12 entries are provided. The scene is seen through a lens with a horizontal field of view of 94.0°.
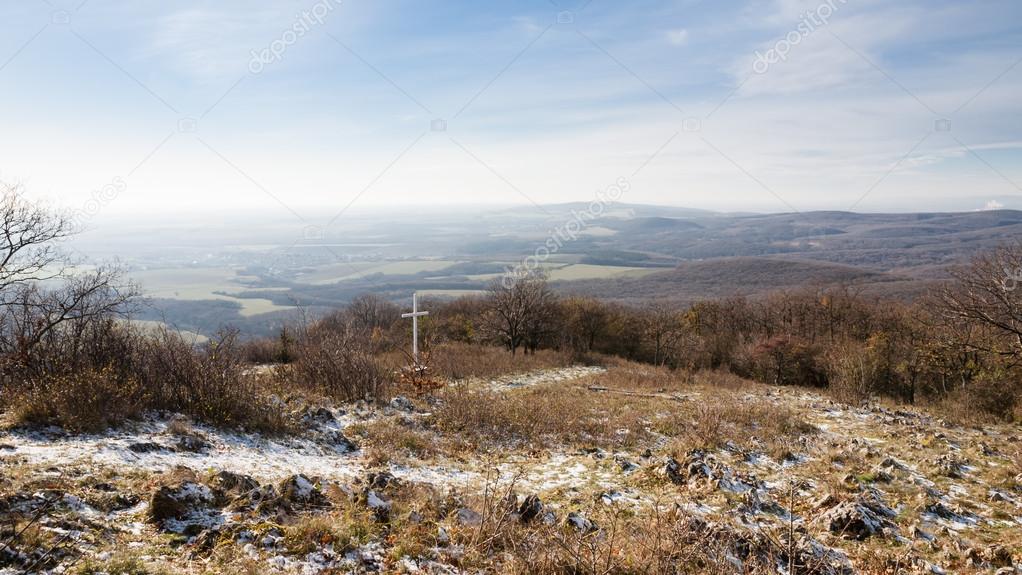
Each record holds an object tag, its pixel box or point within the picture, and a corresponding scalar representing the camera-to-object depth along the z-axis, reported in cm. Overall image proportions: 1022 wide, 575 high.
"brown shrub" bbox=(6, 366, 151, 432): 679
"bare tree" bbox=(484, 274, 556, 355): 3375
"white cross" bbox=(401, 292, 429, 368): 1440
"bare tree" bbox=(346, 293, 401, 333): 4841
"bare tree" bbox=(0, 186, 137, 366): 923
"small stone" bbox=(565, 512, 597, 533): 517
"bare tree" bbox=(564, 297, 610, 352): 4278
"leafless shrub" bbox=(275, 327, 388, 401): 1196
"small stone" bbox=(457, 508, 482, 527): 498
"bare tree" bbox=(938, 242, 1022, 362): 1366
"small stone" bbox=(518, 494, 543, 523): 531
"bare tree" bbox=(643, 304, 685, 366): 3981
